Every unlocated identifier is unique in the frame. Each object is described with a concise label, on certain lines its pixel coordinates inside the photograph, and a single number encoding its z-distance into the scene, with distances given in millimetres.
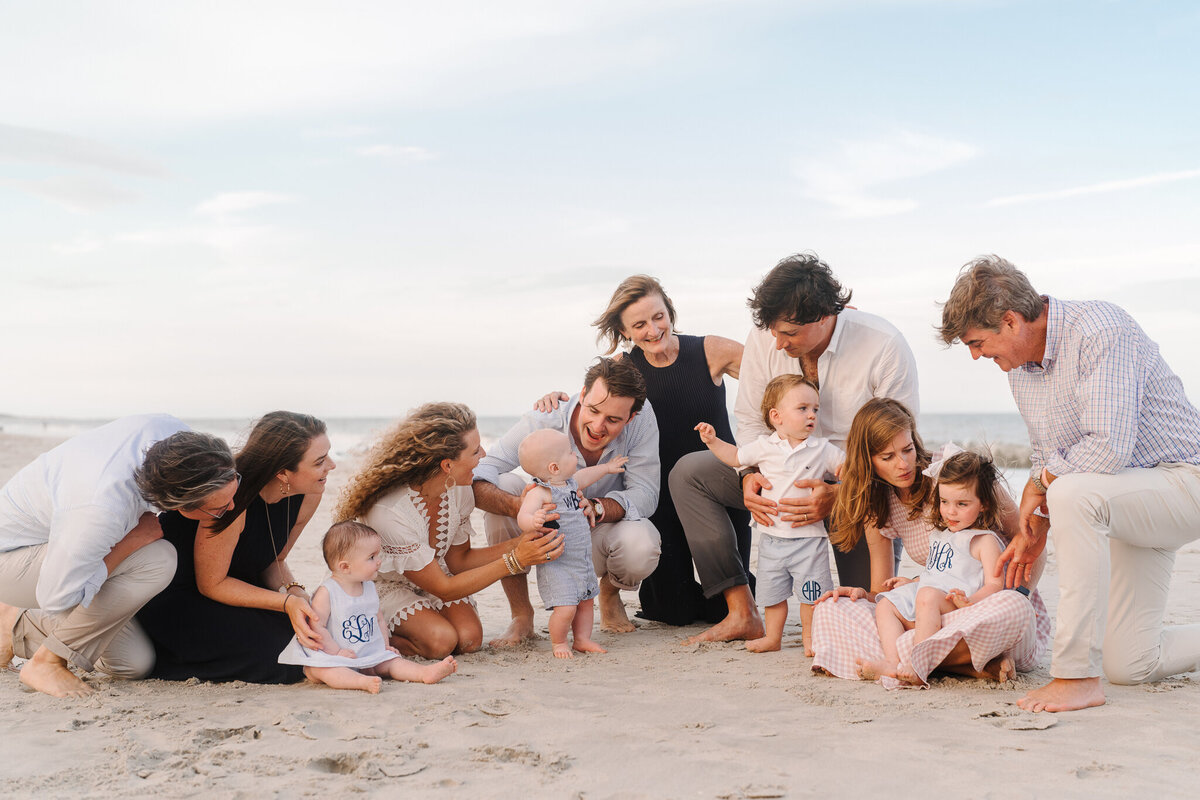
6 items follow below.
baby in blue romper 4223
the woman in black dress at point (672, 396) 5031
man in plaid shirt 3256
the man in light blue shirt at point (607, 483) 4449
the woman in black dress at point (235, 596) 3699
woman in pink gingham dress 3508
